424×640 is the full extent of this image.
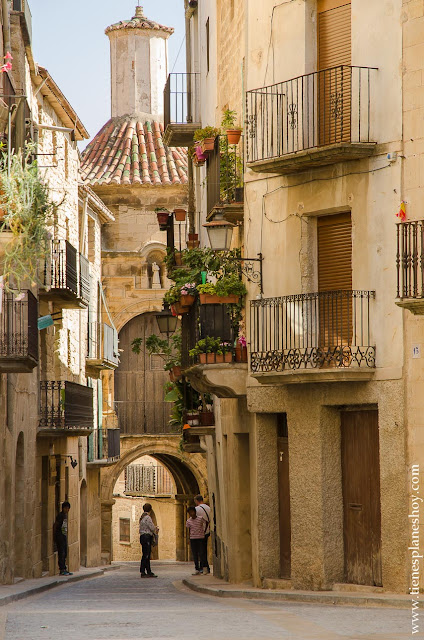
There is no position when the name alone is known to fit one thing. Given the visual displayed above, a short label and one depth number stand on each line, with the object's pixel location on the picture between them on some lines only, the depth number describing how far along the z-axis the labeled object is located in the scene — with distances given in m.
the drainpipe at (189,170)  27.30
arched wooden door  38.38
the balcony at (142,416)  38.34
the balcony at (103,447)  34.00
